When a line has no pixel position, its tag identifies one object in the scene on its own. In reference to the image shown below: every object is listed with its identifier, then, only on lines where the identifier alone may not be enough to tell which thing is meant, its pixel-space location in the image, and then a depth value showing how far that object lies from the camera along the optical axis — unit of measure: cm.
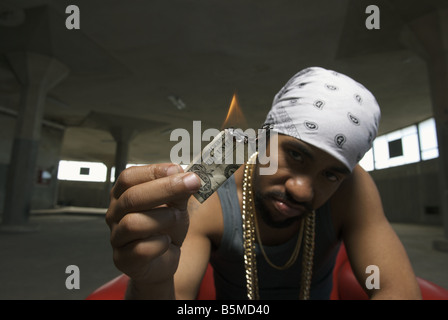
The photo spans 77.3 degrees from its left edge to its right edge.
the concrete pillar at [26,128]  605
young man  99
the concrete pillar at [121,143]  1174
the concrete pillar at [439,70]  465
